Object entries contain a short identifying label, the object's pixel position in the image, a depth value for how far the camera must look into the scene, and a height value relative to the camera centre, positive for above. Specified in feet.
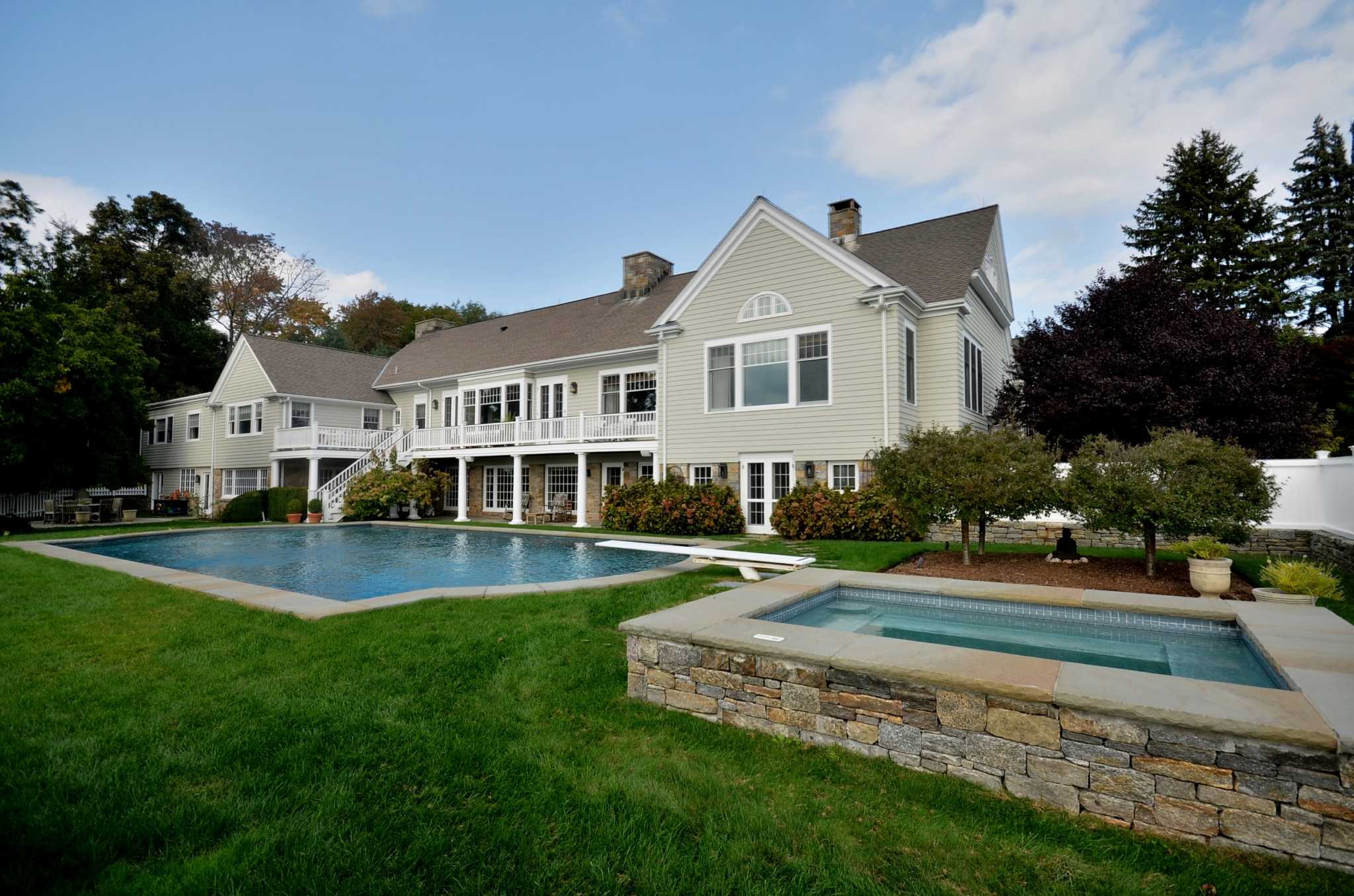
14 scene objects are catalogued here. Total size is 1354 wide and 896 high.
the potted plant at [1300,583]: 21.64 -3.97
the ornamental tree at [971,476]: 31.24 -0.30
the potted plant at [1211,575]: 23.75 -3.94
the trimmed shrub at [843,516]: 45.06 -3.25
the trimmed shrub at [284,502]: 74.90 -2.99
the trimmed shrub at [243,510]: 75.46 -3.95
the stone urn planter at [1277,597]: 20.21 -4.15
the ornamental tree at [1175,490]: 26.78 -0.92
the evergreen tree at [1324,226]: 87.56 +33.20
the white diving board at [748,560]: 28.53 -4.05
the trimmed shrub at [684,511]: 53.88 -3.26
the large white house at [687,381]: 52.08 +9.54
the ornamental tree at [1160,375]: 50.55 +7.48
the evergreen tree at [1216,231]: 85.66 +32.47
